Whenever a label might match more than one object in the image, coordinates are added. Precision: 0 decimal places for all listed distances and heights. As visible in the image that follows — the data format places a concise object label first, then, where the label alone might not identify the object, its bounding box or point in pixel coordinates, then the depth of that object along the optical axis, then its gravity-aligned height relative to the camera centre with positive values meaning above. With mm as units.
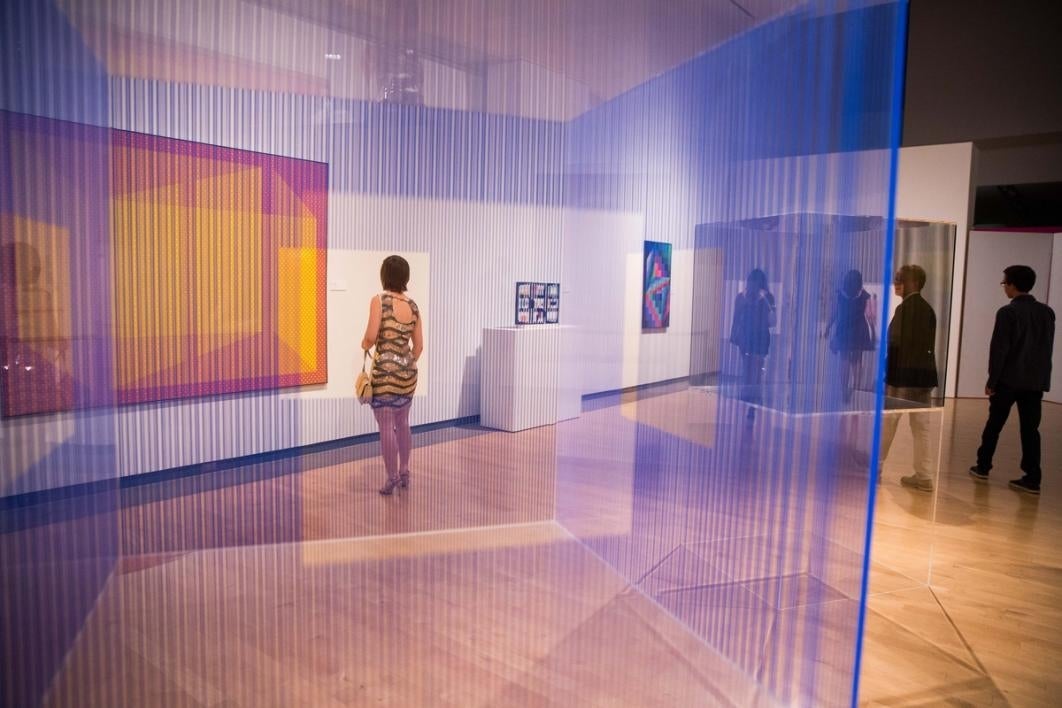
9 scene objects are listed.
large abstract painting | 2193 +48
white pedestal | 3615 -439
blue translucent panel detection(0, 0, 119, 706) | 2164 -153
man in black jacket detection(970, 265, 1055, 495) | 5543 -363
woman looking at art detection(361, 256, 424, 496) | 2930 -295
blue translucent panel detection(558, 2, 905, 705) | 2260 -143
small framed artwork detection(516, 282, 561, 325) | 3869 -43
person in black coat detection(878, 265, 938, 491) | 4156 -246
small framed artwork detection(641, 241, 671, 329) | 3021 +66
